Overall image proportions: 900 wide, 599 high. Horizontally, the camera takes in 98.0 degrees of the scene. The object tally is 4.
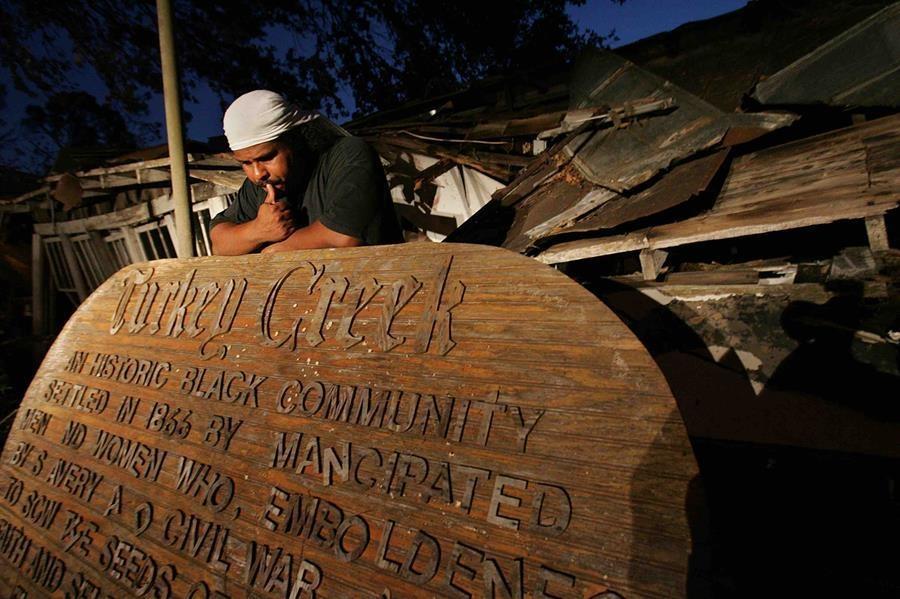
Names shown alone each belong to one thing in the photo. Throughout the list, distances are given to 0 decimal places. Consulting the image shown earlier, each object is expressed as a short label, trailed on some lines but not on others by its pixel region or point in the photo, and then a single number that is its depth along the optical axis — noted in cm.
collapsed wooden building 148
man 166
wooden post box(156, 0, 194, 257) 244
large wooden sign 92
